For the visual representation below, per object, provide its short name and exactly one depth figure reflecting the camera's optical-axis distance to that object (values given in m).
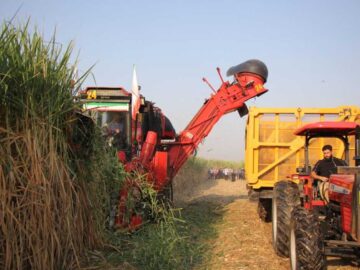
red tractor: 4.54
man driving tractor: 5.85
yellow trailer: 8.96
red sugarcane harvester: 6.88
